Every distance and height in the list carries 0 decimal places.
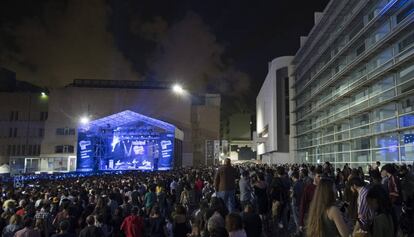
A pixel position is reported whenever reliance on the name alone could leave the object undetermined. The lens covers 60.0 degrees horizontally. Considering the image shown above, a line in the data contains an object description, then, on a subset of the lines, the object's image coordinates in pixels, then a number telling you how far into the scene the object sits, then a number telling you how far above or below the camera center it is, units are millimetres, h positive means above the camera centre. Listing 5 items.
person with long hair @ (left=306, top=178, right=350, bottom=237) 3652 -528
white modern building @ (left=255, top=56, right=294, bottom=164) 54812 +8490
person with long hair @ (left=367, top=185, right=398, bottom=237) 3754 -515
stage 45781 +2337
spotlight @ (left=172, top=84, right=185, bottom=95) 70894 +14278
